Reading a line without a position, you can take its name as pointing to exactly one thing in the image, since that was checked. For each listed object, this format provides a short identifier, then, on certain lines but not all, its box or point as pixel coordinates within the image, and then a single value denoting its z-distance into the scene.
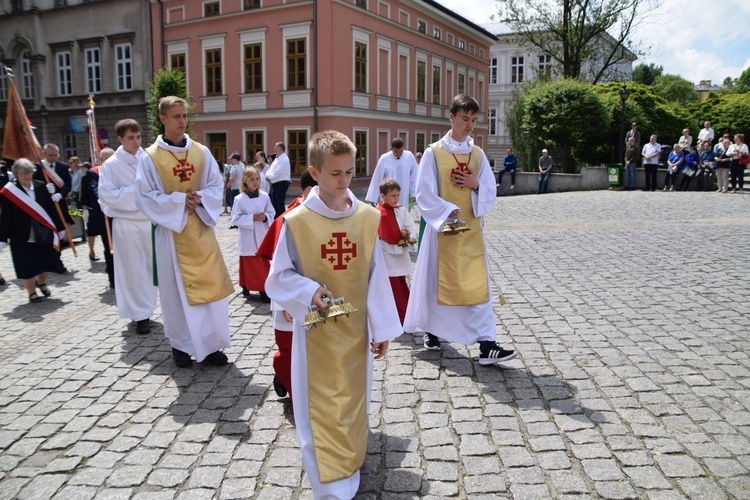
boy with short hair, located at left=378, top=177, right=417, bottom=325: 6.38
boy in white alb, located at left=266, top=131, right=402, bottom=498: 3.19
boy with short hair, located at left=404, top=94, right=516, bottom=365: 5.36
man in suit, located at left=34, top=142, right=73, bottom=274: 9.18
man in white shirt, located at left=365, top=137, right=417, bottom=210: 11.58
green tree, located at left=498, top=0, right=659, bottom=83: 35.72
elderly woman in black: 8.15
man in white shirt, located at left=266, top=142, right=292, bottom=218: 15.27
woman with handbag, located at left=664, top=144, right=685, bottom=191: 21.25
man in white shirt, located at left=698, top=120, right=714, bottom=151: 20.41
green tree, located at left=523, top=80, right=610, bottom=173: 27.20
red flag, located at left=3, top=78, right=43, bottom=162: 9.27
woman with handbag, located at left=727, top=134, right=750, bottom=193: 19.62
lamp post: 24.93
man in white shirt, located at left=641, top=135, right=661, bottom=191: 21.31
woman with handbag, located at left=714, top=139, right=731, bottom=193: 19.95
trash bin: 23.73
